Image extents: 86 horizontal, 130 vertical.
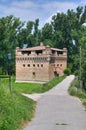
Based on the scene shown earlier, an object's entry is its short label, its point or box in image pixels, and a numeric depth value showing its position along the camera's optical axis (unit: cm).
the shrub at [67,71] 4608
